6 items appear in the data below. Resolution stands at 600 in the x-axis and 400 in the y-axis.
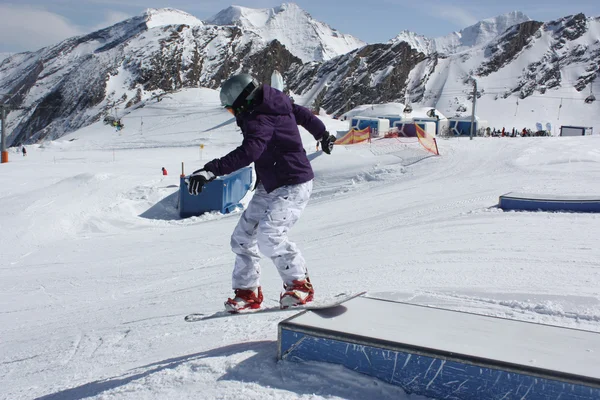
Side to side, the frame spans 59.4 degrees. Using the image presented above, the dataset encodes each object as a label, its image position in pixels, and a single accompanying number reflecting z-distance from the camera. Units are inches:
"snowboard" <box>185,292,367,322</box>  141.8
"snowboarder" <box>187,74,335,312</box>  160.1
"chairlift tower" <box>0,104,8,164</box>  1270.9
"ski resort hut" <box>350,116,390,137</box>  1617.9
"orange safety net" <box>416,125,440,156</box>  792.9
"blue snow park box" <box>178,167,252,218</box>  650.8
